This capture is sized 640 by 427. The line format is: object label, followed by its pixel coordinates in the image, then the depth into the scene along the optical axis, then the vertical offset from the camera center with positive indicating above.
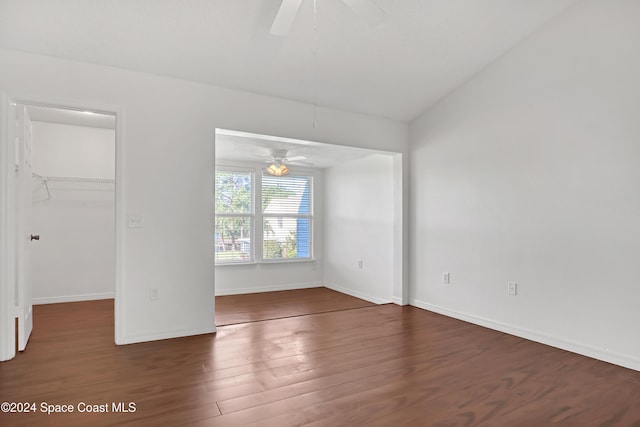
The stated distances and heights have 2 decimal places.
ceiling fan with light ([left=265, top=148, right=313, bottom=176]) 5.05 +0.84
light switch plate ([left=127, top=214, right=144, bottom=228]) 3.42 +0.00
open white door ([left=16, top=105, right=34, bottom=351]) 3.11 -0.05
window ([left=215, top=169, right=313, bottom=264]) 6.28 +0.07
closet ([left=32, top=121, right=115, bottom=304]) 5.09 +0.11
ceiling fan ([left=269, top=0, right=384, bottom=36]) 2.26 +1.32
